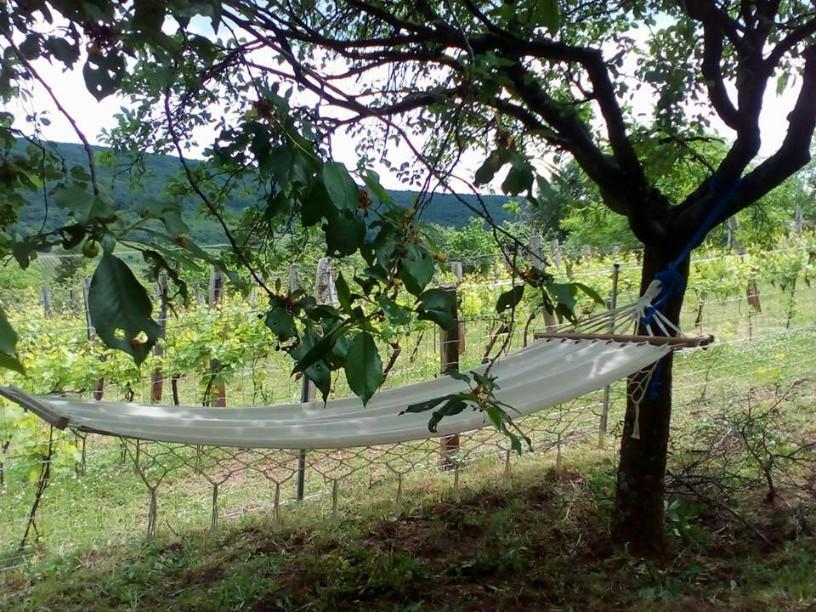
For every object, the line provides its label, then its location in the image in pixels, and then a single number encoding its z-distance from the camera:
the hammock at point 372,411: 1.63
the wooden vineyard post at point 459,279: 3.96
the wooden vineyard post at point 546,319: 4.58
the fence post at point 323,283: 3.06
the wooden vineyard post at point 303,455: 2.62
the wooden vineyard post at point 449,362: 2.91
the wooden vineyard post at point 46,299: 8.42
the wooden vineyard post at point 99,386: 3.17
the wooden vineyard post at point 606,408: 3.06
